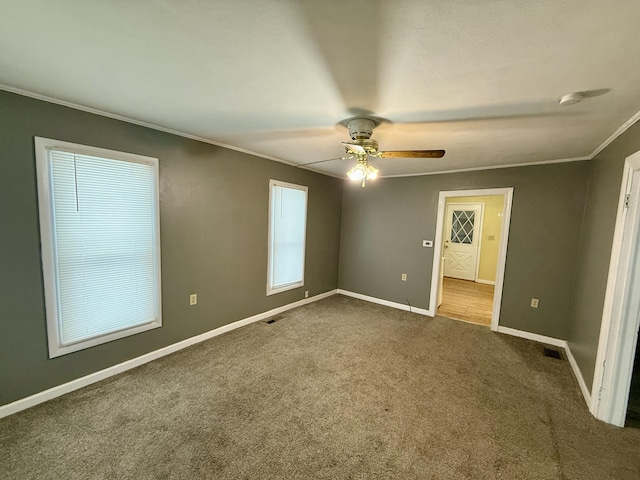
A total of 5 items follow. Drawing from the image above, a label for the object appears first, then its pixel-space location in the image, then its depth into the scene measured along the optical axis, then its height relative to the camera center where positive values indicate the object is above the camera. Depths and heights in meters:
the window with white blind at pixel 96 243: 1.98 -0.27
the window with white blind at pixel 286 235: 3.78 -0.25
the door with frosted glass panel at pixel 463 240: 6.47 -0.37
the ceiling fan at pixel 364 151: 2.05 +0.61
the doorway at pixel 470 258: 4.61 -0.80
